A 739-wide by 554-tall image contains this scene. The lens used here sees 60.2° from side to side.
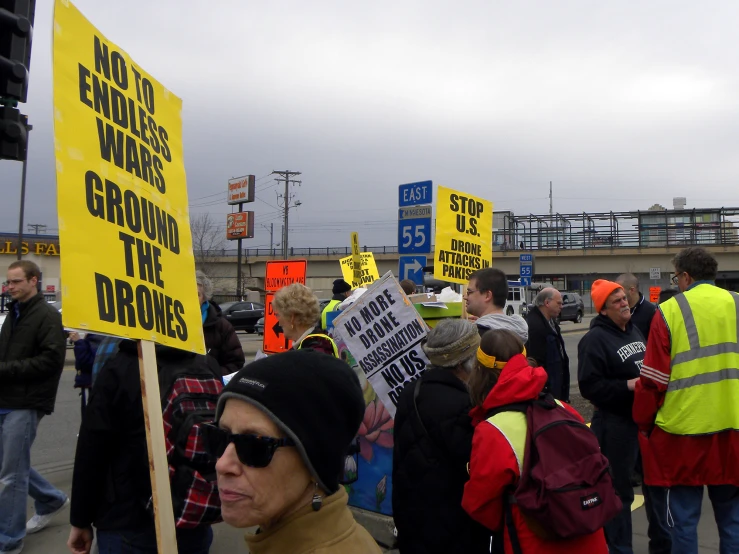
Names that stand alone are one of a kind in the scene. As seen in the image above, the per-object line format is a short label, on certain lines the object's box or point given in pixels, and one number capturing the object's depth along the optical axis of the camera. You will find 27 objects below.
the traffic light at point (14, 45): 4.19
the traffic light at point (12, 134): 4.26
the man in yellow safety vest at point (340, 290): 8.27
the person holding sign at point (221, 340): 5.12
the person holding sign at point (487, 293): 4.38
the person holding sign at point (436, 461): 2.90
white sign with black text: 4.17
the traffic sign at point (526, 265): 23.08
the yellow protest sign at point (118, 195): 2.22
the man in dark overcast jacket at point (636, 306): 6.46
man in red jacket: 3.56
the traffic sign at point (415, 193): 7.48
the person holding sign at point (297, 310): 4.28
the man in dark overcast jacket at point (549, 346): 5.86
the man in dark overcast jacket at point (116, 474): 2.74
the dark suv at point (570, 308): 35.88
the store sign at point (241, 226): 45.88
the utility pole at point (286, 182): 61.00
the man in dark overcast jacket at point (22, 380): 4.55
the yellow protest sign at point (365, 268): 13.51
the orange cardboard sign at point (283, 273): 8.83
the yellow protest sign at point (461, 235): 7.41
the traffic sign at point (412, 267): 7.71
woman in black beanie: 1.61
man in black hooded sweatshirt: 4.27
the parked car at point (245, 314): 32.91
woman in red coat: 2.50
